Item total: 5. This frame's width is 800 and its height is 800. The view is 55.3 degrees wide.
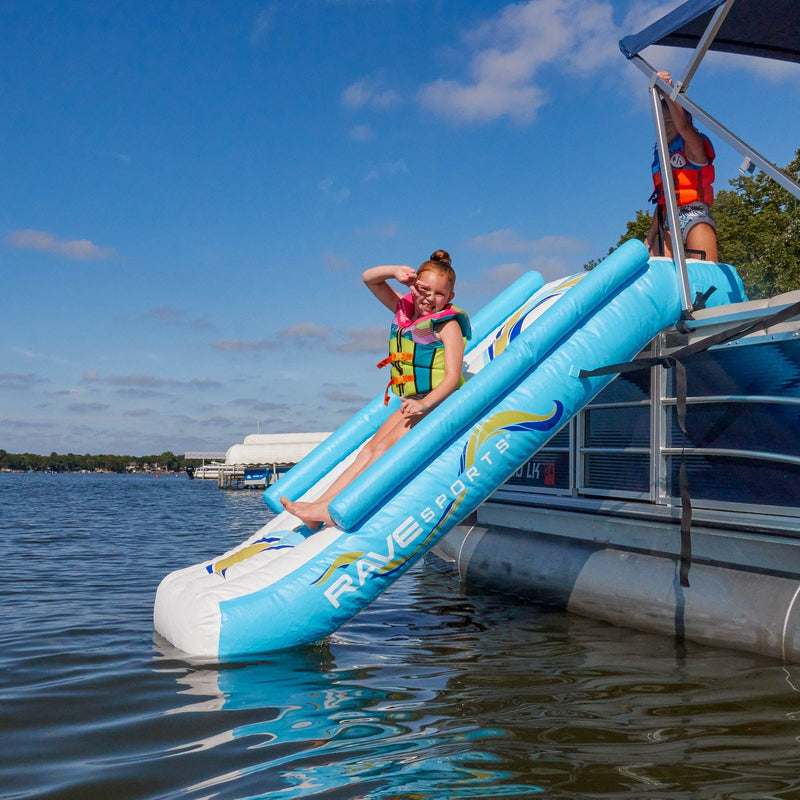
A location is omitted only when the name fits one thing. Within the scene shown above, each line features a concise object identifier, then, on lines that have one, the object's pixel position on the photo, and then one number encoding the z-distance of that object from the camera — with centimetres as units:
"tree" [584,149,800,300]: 1900
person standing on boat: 641
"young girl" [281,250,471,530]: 529
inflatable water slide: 468
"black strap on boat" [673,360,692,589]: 499
